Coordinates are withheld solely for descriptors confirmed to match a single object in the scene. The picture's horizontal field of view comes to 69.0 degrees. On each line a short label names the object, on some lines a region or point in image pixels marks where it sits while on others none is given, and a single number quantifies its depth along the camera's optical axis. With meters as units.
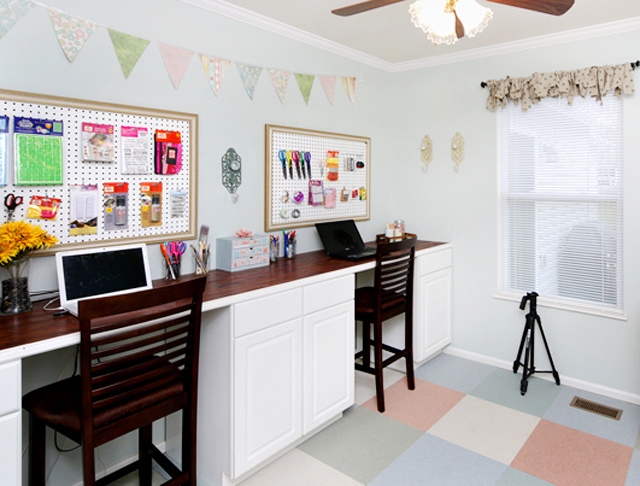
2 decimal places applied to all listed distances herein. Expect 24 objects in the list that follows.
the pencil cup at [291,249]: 2.98
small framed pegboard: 2.91
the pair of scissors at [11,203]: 1.83
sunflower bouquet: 1.63
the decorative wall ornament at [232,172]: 2.62
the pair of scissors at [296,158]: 3.02
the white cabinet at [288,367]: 2.07
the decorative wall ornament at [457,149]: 3.59
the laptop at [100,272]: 1.80
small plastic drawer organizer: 2.54
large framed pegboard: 1.87
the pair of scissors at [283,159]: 2.93
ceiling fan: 1.69
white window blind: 3.01
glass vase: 1.72
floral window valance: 2.87
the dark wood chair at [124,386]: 1.48
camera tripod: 3.08
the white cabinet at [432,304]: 3.32
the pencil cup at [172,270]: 2.32
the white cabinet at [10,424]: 1.35
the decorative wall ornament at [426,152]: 3.75
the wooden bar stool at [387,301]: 2.77
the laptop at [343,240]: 3.04
